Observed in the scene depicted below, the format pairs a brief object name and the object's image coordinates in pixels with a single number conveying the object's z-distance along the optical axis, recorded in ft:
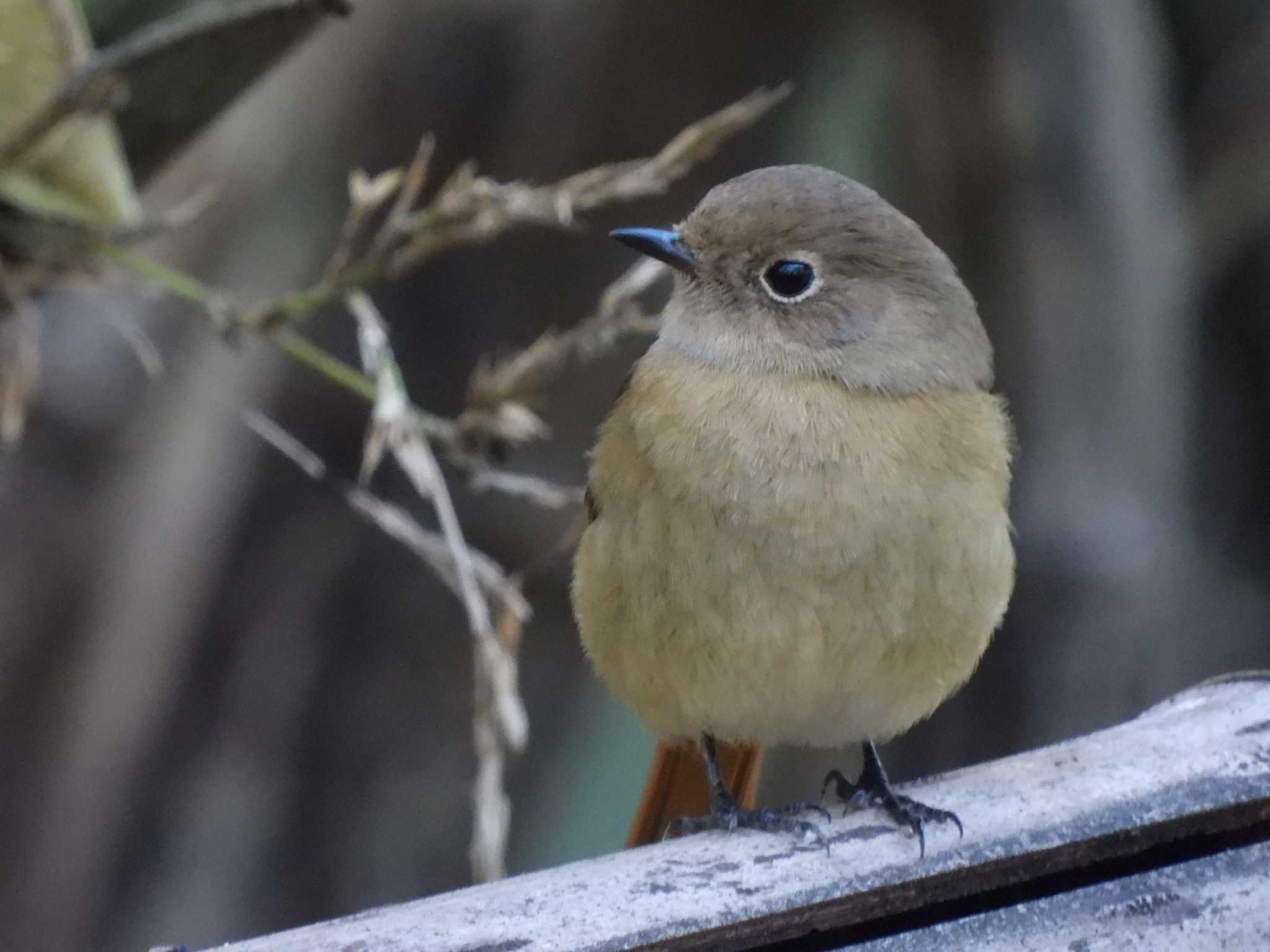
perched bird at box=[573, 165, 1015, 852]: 16.72
